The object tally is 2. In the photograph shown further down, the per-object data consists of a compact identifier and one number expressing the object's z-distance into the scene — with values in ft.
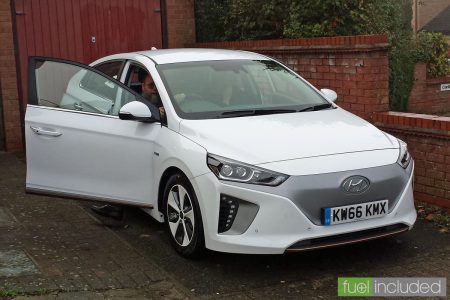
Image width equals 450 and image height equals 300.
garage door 31.96
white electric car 14.39
